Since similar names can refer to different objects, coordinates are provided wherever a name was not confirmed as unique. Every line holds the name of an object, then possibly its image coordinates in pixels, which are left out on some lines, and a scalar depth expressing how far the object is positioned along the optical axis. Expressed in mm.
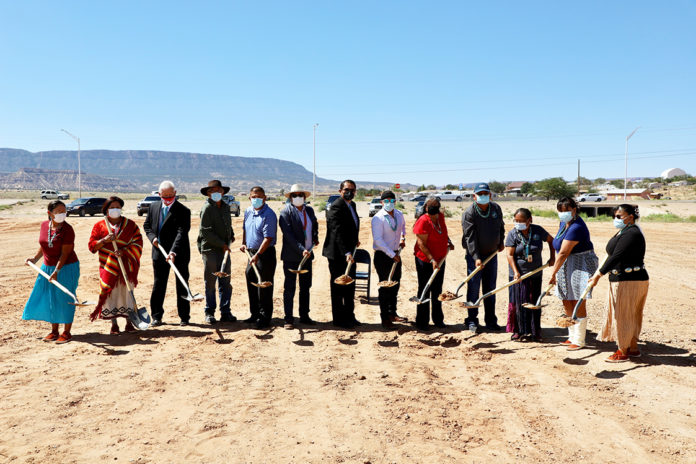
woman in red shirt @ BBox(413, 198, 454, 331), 6586
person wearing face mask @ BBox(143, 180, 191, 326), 6605
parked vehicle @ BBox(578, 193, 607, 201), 57056
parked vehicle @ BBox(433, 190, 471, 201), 63544
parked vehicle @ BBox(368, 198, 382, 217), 33188
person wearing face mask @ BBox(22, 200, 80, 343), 5926
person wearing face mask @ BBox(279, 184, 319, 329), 6723
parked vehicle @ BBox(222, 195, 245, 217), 31245
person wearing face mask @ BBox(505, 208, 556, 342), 6094
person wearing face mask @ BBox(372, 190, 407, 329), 6758
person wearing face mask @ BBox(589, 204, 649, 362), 5184
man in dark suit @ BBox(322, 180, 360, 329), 6613
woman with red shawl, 6176
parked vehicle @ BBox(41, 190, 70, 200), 62144
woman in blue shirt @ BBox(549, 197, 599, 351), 5668
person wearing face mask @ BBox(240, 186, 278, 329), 6621
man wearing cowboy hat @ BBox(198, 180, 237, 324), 6820
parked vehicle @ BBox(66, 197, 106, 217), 31406
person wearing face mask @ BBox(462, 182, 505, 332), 6547
